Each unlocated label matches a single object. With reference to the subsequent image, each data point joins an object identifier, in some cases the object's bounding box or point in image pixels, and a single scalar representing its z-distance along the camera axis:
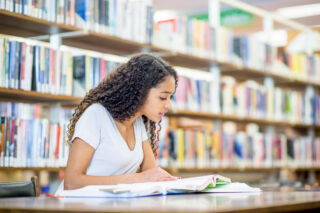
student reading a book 1.86
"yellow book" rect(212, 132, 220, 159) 3.91
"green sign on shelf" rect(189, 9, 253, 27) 5.87
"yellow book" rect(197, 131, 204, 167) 3.73
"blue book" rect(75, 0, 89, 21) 2.90
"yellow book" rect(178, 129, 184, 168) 3.57
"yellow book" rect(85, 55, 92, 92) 2.93
